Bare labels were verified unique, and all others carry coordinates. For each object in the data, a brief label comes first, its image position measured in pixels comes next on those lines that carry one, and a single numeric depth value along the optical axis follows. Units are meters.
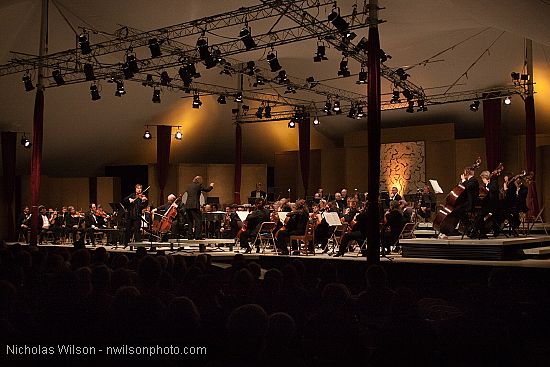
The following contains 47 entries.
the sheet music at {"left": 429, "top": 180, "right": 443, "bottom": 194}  12.27
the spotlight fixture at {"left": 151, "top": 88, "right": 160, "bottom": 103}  16.69
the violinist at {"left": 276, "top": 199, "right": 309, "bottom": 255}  11.61
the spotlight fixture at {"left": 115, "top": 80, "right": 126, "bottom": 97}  15.52
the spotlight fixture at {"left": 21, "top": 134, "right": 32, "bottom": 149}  18.33
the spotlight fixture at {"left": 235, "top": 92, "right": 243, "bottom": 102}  17.89
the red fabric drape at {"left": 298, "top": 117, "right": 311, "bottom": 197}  22.28
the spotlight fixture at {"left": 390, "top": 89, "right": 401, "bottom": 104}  17.39
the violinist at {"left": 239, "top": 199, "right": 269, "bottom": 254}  12.54
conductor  12.99
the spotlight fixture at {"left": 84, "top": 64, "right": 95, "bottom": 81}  14.04
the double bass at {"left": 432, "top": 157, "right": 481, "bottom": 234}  9.66
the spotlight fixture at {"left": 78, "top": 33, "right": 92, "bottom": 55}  12.82
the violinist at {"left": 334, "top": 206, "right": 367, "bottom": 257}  10.68
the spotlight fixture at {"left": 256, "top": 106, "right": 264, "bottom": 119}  19.62
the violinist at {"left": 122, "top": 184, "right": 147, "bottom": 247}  13.32
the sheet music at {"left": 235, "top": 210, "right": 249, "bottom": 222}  13.16
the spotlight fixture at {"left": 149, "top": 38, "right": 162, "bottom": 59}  12.82
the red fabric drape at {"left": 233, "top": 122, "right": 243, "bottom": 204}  19.95
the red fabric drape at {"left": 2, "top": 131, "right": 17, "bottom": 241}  18.52
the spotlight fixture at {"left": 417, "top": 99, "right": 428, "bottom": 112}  18.34
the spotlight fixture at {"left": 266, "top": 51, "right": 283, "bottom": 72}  13.77
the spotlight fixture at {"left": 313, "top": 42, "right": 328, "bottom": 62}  13.06
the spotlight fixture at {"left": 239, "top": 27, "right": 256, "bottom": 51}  11.91
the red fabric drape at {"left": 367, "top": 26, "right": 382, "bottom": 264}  9.41
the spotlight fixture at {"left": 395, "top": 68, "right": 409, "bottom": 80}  16.72
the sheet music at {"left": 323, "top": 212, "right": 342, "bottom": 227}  11.28
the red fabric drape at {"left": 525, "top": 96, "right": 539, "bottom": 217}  16.00
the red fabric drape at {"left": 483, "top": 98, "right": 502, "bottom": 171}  18.16
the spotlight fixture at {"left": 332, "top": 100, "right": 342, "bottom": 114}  18.50
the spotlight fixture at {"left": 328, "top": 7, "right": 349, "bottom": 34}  10.56
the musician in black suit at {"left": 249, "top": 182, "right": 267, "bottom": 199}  18.43
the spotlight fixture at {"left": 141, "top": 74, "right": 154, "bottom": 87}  16.33
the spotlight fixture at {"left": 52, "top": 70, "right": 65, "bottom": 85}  14.74
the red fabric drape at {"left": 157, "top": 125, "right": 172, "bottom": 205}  20.88
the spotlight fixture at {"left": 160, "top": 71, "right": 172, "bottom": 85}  15.63
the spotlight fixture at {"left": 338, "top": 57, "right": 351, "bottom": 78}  14.33
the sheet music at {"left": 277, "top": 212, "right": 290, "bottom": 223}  12.35
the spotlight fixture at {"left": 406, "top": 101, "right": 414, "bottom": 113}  18.33
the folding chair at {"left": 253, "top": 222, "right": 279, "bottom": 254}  11.94
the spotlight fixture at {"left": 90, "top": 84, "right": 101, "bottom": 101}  15.62
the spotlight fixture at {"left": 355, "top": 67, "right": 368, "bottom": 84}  15.23
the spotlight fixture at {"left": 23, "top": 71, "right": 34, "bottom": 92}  14.91
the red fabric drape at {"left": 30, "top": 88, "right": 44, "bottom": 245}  14.48
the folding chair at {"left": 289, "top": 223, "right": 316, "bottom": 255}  11.34
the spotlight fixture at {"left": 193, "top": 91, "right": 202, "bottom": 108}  17.42
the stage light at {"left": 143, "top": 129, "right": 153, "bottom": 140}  19.65
